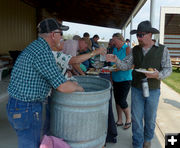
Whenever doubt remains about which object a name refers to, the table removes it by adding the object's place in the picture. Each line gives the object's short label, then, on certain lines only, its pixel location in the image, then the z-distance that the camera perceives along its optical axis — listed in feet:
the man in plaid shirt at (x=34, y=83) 5.07
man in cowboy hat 7.82
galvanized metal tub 5.64
